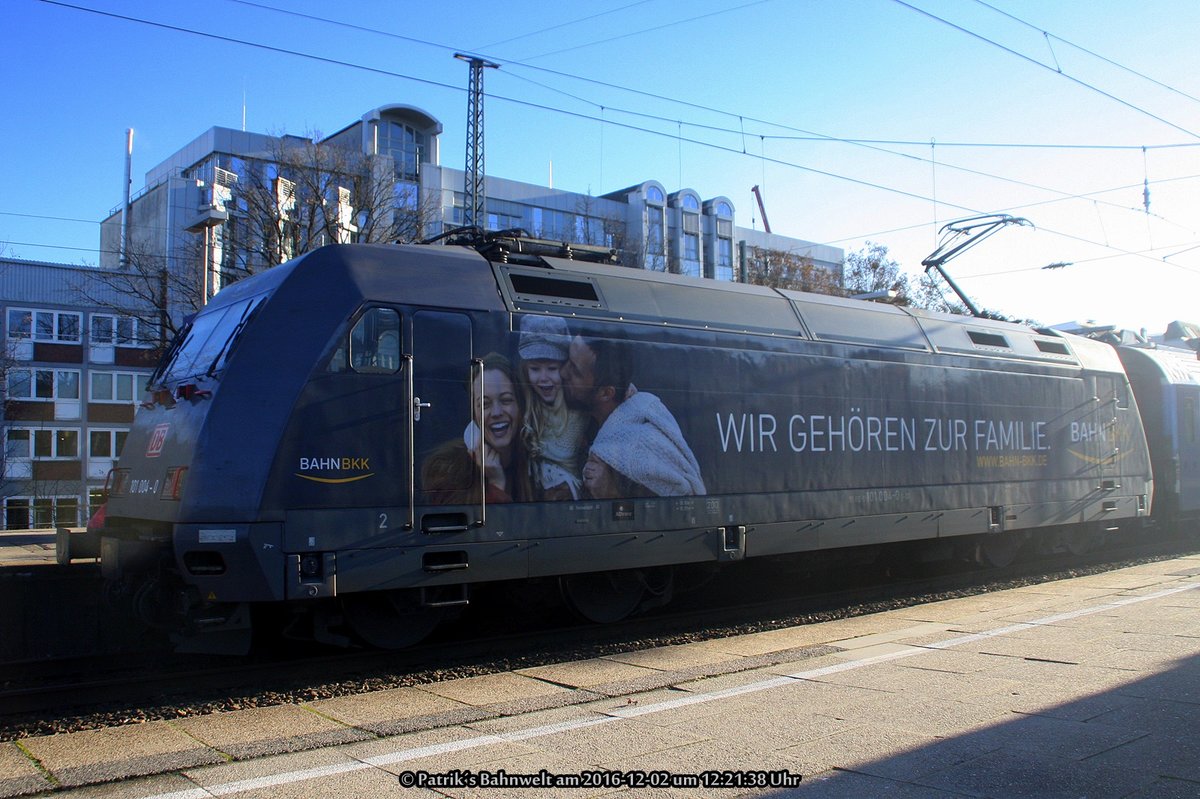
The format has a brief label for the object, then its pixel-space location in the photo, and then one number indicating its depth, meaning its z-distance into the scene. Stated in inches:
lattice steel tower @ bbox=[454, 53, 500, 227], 912.9
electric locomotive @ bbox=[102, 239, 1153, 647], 297.1
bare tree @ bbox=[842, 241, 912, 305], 1624.0
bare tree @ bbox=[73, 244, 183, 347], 946.1
